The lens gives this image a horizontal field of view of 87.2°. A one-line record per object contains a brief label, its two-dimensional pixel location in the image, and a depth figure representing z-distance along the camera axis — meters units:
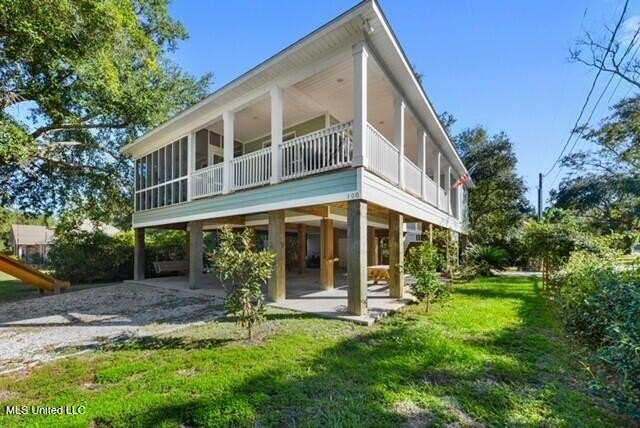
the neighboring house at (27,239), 41.31
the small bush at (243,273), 5.48
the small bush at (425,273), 7.63
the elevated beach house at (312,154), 6.76
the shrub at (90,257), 15.95
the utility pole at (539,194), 25.66
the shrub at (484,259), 15.30
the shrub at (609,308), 2.87
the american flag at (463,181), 16.98
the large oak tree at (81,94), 9.23
